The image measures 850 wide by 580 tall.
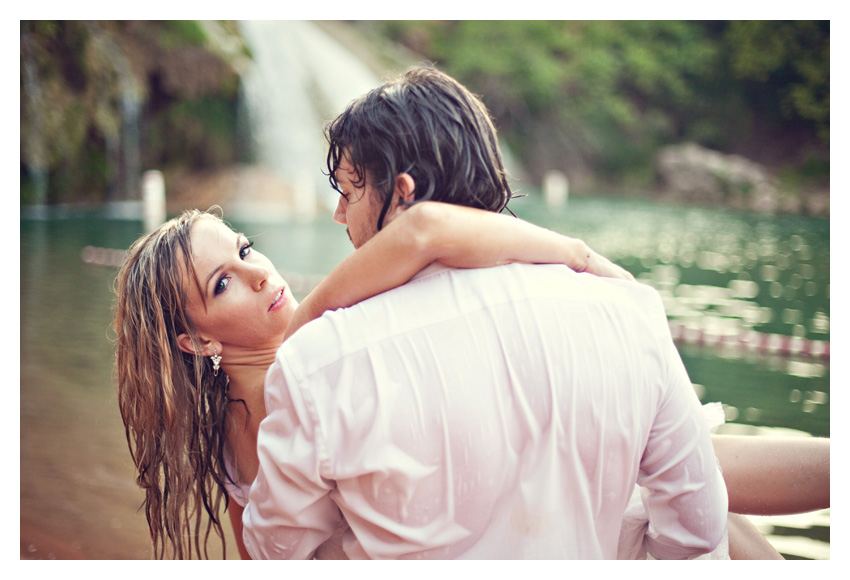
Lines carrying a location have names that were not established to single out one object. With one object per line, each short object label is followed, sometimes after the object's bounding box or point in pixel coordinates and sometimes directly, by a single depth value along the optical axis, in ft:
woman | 4.70
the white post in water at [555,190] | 49.67
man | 3.31
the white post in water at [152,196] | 34.06
